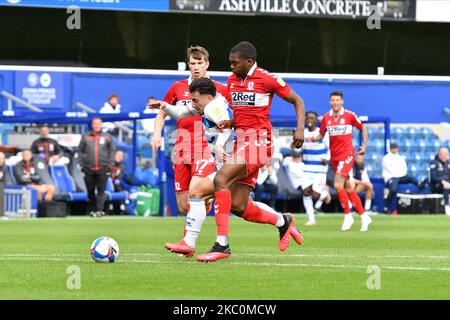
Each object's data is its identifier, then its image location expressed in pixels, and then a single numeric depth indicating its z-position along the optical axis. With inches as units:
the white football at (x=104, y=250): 474.0
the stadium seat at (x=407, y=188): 1205.7
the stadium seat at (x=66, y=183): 1090.1
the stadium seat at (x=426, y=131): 1350.9
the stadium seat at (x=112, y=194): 1098.7
